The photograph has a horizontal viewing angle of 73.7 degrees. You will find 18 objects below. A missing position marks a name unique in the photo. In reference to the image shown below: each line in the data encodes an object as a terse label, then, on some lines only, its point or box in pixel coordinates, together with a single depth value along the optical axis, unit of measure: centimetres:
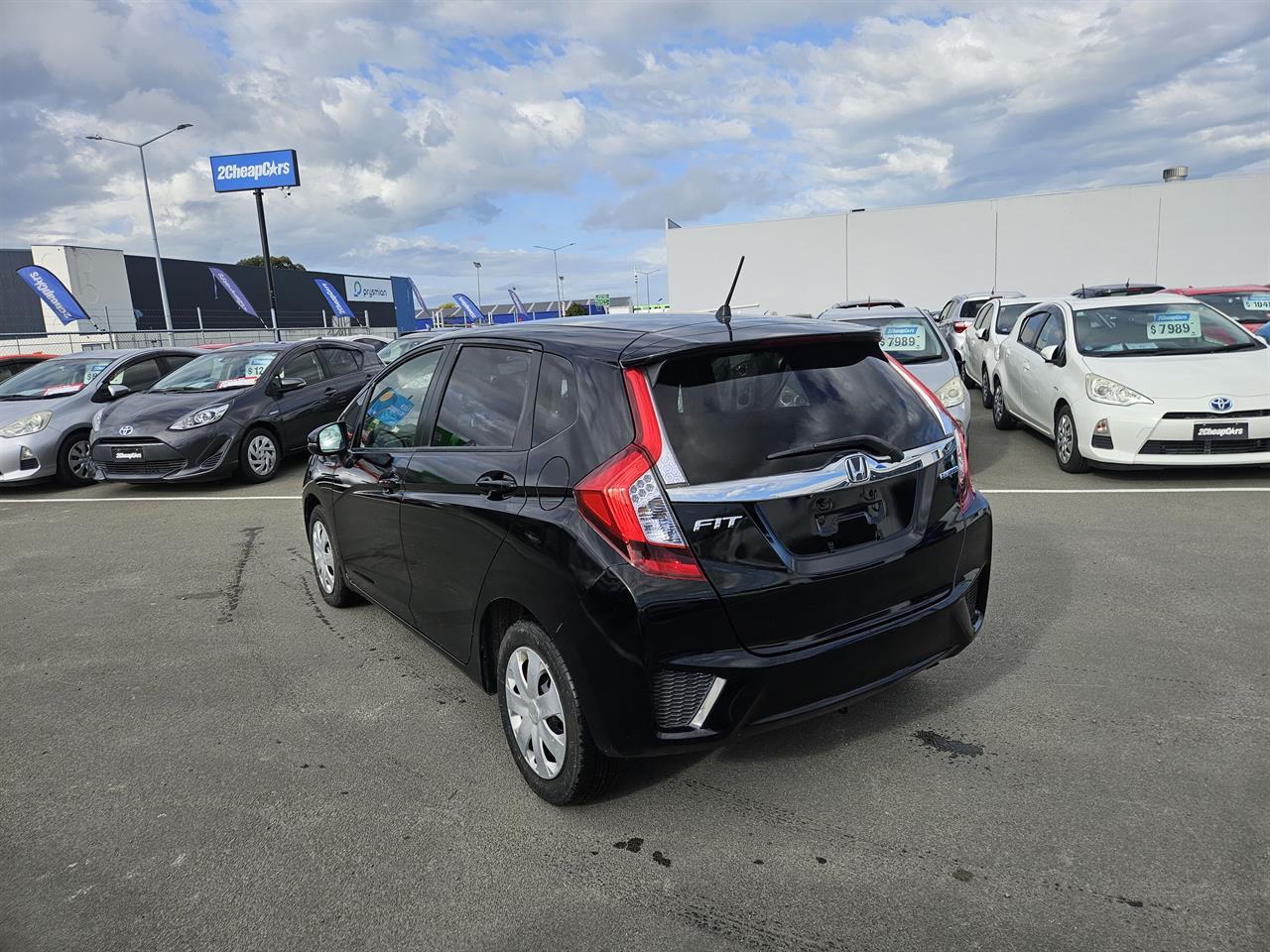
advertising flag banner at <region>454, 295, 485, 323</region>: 5244
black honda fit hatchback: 254
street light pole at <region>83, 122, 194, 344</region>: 3030
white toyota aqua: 693
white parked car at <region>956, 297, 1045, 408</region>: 1173
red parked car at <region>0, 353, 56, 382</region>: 1312
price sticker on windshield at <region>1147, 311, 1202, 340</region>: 808
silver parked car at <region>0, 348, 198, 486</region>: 966
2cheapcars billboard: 3177
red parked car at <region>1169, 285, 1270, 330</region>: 1248
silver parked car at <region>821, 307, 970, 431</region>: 801
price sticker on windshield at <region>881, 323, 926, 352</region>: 889
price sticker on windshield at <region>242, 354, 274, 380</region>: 1005
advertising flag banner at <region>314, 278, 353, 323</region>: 5388
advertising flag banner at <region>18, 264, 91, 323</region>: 3656
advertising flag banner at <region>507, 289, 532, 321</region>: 6069
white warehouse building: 3127
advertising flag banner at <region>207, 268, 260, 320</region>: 5247
